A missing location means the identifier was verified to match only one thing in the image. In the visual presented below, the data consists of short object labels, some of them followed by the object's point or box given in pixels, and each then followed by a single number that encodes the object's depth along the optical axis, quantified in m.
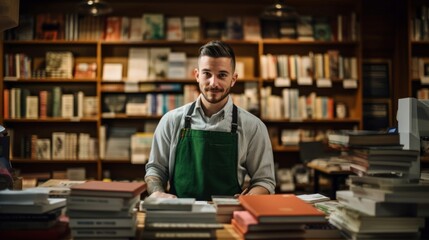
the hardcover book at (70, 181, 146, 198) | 1.68
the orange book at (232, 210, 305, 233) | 1.71
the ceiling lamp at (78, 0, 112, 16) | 4.91
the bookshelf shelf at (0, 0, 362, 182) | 5.52
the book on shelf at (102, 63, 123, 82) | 5.52
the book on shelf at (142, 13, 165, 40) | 5.55
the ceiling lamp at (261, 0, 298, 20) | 4.99
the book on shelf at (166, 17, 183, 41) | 5.56
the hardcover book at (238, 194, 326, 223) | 1.70
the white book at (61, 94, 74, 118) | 5.52
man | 2.66
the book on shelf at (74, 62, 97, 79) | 5.56
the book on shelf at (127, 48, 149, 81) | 5.56
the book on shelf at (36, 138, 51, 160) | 5.52
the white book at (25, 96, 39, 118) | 5.50
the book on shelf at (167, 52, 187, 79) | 5.53
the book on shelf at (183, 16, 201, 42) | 5.59
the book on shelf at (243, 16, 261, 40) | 5.62
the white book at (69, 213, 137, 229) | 1.68
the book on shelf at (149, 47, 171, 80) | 5.58
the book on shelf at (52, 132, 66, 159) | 5.54
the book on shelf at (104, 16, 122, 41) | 5.55
